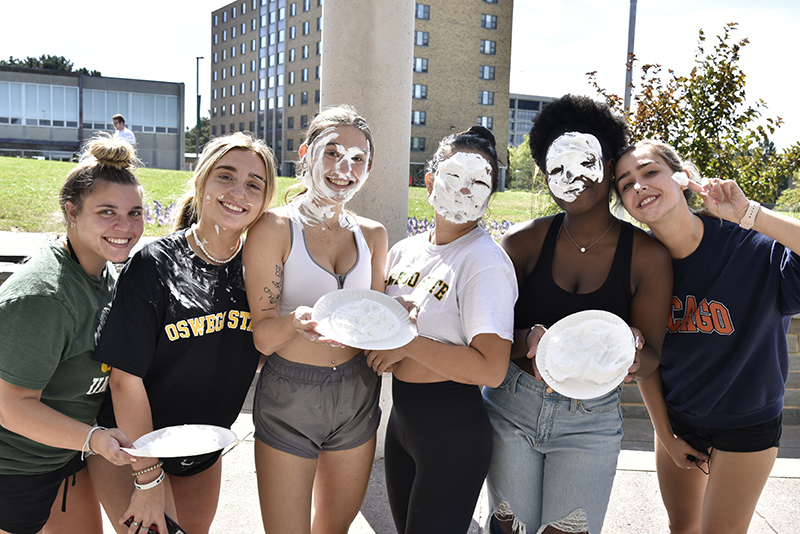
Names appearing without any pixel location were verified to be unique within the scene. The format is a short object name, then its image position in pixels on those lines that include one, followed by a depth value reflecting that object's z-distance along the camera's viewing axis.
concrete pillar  4.03
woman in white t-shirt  2.20
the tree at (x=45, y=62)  72.06
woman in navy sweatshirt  2.42
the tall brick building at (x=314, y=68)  55.44
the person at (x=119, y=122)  15.06
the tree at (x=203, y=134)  89.06
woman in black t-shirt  2.14
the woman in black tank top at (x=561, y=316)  2.30
